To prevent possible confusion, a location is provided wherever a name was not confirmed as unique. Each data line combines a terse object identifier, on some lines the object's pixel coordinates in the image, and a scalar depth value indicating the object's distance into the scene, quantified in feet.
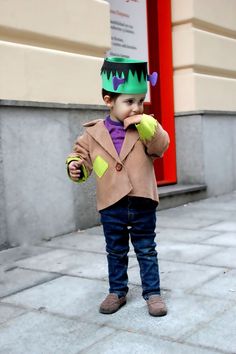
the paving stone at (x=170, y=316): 8.68
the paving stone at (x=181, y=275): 11.12
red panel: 24.22
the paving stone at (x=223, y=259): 12.69
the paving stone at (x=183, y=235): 15.64
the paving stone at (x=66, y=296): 10.00
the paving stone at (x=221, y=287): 10.39
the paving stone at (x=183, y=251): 13.48
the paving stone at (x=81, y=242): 15.06
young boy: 9.20
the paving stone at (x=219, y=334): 7.91
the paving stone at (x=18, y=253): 14.16
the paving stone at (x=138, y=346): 7.79
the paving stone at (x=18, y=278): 11.50
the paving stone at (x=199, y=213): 19.47
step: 21.72
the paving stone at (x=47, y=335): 8.17
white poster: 22.08
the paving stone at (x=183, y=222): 17.80
